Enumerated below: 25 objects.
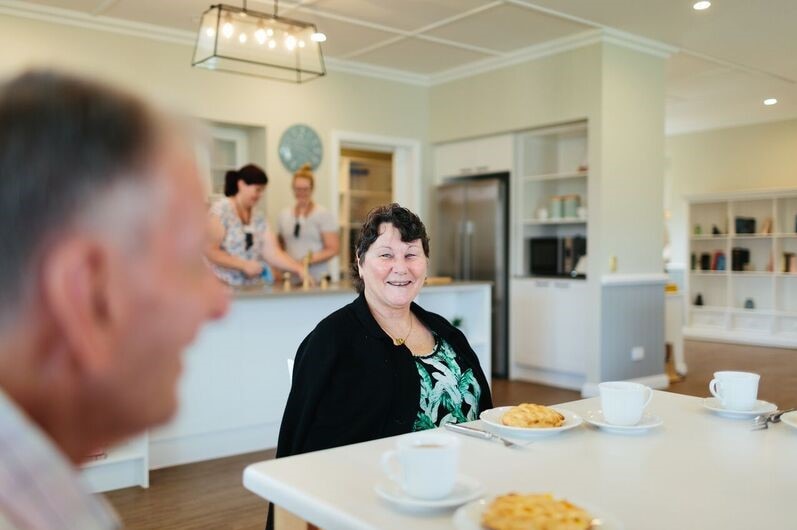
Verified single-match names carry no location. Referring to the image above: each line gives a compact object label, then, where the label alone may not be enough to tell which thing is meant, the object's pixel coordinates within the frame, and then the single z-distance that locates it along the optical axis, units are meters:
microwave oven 6.20
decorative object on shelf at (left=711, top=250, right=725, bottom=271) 9.48
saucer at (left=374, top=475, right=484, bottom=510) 1.05
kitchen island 3.83
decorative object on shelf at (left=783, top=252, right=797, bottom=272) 8.80
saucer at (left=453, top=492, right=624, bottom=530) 0.98
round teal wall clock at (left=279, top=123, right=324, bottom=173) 6.18
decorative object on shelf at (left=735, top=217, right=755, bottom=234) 9.15
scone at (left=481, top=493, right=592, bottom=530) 0.96
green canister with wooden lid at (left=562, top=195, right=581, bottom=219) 6.20
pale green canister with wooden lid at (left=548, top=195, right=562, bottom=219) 6.28
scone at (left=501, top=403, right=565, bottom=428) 1.55
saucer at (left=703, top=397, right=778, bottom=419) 1.70
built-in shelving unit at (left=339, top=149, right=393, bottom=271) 7.40
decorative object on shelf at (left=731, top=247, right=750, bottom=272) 9.26
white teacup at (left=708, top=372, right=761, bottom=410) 1.72
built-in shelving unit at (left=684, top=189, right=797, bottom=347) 8.95
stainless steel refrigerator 6.46
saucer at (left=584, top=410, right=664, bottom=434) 1.55
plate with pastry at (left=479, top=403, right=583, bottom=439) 1.51
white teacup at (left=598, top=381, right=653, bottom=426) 1.58
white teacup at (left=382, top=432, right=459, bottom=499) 1.06
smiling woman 1.79
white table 1.08
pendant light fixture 4.10
